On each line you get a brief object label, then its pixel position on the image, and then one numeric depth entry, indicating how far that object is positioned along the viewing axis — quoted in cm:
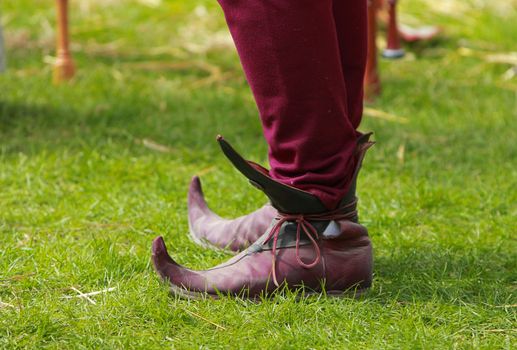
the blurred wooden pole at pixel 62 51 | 721
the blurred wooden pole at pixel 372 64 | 694
